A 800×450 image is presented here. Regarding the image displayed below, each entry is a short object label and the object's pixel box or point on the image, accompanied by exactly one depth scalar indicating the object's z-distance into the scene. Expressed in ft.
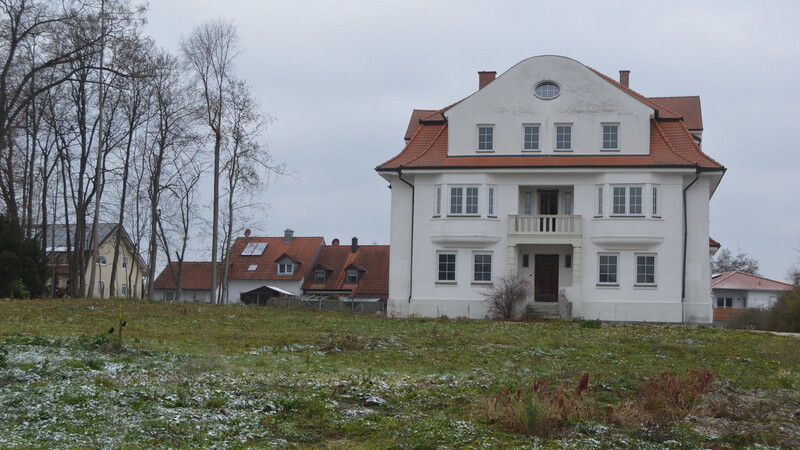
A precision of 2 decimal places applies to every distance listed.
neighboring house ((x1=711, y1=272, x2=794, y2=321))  256.32
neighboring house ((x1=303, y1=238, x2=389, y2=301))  207.47
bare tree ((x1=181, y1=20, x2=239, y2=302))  152.35
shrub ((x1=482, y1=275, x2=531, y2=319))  120.78
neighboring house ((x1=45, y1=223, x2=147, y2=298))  224.82
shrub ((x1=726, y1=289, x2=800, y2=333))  125.70
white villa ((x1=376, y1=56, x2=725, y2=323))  121.70
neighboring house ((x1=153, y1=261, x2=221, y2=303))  240.12
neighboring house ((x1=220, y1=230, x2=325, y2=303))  225.15
